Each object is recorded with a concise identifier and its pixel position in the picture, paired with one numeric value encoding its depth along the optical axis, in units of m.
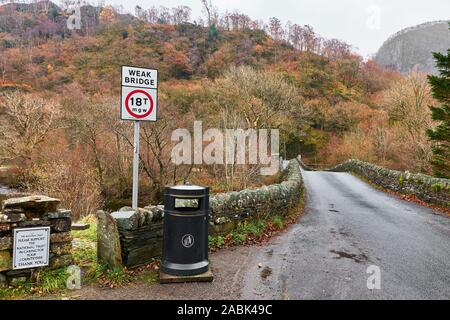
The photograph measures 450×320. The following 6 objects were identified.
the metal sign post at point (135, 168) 5.49
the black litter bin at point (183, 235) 4.75
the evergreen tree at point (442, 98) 14.02
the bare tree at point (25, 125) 23.98
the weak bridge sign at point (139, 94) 5.45
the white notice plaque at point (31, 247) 4.18
